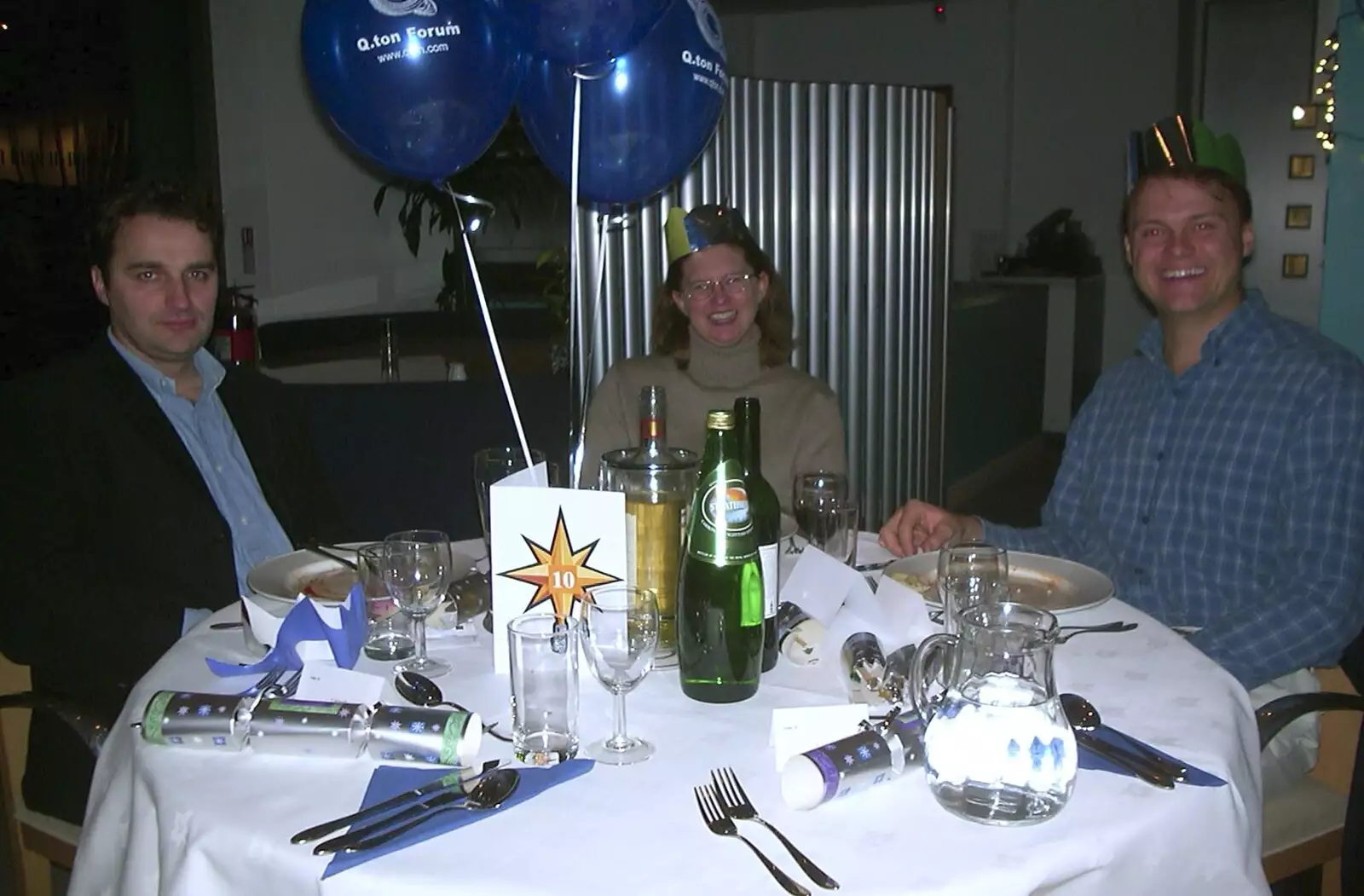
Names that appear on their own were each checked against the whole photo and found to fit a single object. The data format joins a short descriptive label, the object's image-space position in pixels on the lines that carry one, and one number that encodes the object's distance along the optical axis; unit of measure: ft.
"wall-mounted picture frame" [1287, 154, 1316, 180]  23.52
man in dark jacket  5.75
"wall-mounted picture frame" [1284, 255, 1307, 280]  23.43
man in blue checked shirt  5.59
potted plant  14.44
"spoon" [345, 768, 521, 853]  3.21
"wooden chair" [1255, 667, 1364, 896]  5.06
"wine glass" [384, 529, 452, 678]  4.46
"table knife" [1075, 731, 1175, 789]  3.41
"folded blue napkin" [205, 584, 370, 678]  4.21
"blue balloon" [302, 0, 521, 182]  5.33
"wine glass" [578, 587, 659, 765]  3.64
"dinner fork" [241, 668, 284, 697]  4.13
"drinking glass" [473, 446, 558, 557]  5.41
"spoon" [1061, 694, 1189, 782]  3.48
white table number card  4.21
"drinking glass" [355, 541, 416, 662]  4.67
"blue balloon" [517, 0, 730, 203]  6.09
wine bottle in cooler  4.55
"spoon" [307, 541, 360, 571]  5.56
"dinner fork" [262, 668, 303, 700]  4.06
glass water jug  3.16
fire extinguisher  12.57
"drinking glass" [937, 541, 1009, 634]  4.61
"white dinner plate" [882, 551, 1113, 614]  5.10
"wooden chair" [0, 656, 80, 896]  5.59
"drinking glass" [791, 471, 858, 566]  5.54
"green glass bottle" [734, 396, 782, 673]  4.22
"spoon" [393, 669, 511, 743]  4.08
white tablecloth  2.97
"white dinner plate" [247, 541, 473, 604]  5.19
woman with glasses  8.45
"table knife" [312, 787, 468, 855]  3.07
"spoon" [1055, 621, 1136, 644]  4.74
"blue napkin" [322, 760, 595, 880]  3.04
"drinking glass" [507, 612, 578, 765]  3.61
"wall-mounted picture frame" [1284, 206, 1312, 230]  23.52
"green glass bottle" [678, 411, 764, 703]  4.10
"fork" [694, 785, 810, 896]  2.87
